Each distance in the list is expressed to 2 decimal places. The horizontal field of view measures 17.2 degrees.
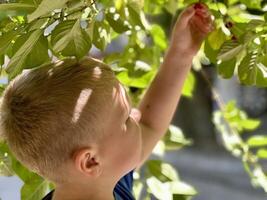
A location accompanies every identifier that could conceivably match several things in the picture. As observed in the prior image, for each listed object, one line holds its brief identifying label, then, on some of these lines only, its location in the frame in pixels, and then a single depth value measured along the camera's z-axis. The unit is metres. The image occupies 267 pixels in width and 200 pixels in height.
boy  1.10
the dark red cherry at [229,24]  1.21
